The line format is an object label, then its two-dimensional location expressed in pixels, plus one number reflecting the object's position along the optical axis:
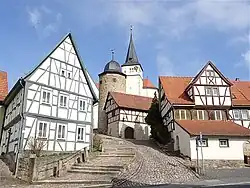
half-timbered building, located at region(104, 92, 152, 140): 37.72
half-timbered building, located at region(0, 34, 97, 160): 20.00
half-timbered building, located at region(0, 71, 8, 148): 26.15
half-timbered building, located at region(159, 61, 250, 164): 21.97
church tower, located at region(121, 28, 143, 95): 55.03
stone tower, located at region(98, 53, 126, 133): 47.31
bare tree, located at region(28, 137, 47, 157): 18.09
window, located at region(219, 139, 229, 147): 22.02
